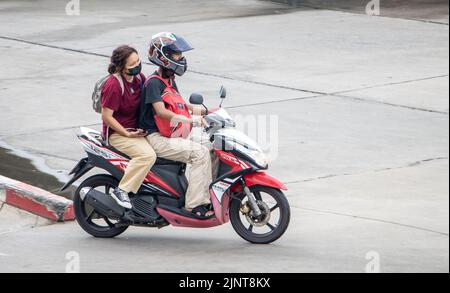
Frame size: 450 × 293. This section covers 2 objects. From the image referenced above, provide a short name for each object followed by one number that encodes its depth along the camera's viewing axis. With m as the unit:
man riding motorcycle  17.78
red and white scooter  17.56
